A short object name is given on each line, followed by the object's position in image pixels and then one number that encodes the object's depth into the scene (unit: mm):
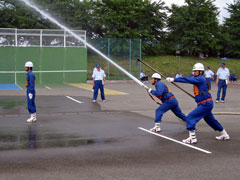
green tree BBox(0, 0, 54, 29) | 43719
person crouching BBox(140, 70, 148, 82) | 32666
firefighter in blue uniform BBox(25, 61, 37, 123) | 11044
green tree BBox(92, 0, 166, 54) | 45125
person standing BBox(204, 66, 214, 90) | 20783
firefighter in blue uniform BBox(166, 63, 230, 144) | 8219
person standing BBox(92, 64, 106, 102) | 16453
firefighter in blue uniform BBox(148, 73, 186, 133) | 9461
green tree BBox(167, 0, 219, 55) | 49344
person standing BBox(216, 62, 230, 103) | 16828
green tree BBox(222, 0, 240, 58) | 52844
